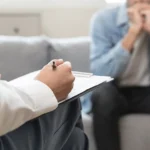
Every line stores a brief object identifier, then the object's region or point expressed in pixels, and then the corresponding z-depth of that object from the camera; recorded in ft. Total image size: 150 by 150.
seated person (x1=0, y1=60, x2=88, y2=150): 4.76
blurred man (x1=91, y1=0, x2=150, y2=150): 8.42
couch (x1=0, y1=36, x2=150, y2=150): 8.34
